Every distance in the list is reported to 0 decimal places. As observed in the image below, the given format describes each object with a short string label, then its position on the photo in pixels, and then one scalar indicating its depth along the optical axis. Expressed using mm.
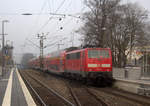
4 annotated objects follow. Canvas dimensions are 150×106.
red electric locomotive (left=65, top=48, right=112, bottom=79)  18938
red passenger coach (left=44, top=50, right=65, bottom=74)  28772
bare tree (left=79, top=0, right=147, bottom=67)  33312
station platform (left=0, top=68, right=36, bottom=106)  11797
